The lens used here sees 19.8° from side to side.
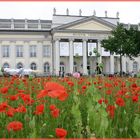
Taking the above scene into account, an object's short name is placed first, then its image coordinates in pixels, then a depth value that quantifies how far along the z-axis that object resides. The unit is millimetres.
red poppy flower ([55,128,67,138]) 2130
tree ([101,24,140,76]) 41669
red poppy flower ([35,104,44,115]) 2811
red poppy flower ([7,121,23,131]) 2357
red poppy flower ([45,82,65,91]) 2402
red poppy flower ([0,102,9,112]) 2832
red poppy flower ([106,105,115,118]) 3138
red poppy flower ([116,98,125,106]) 3258
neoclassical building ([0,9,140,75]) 58219
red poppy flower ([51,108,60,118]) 2787
